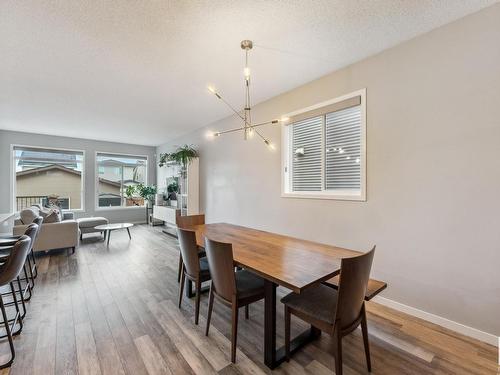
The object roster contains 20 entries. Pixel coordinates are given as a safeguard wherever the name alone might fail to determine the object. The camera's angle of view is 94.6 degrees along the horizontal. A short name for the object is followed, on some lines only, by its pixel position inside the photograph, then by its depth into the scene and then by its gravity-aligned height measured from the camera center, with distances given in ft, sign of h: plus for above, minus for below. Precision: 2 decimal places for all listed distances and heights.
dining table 4.64 -1.81
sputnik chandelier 7.29 +4.43
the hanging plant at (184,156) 16.85 +2.16
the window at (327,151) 8.63 +1.45
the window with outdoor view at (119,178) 22.52 +0.81
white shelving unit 17.26 -0.80
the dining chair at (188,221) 9.52 -1.54
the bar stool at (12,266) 5.22 -1.87
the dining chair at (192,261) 6.65 -2.27
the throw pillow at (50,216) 13.32 -1.78
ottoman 16.60 -2.81
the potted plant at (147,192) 22.79 -0.63
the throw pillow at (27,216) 12.19 -1.59
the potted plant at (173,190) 19.89 -0.39
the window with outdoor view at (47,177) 18.79 +0.76
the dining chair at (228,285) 5.31 -2.56
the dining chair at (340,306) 4.24 -2.62
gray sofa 12.64 -2.76
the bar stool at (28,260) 6.64 -2.40
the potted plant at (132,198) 23.72 -1.29
